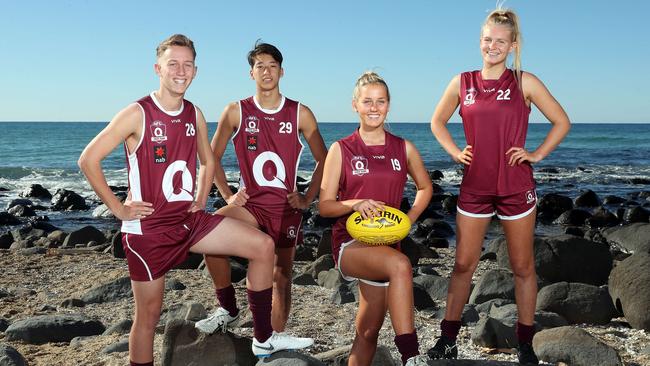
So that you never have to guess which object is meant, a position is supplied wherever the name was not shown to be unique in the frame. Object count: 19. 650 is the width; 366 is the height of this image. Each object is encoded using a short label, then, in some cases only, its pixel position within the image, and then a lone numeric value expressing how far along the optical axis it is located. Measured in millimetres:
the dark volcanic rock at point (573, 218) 20375
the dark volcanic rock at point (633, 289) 7668
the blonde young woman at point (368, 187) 4790
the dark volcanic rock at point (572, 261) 10945
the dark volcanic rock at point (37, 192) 28281
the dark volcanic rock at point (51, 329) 7727
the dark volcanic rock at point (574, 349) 6355
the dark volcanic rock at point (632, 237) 15203
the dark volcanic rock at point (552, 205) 21853
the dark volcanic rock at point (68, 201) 24344
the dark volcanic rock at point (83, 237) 16148
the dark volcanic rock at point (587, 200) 24453
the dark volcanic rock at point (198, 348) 5930
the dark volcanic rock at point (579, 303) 8114
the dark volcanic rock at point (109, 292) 9656
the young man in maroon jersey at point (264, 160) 5742
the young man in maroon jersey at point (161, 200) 4871
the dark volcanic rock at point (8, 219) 21234
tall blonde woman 5441
